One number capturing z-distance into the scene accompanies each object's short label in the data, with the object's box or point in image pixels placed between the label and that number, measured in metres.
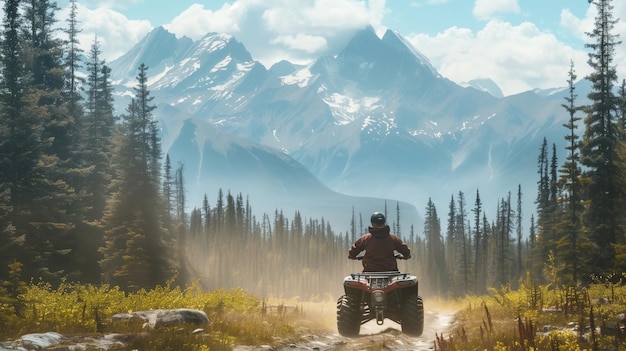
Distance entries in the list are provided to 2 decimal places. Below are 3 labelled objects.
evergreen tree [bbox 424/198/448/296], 114.50
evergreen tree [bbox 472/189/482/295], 86.76
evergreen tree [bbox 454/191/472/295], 82.91
